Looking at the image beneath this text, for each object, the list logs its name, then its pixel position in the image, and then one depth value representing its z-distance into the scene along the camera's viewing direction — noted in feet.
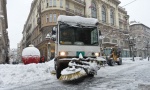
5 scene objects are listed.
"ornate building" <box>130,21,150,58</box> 159.38
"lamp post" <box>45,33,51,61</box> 78.55
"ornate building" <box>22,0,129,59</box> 80.13
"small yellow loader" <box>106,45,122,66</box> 44.22
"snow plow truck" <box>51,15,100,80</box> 18.33
